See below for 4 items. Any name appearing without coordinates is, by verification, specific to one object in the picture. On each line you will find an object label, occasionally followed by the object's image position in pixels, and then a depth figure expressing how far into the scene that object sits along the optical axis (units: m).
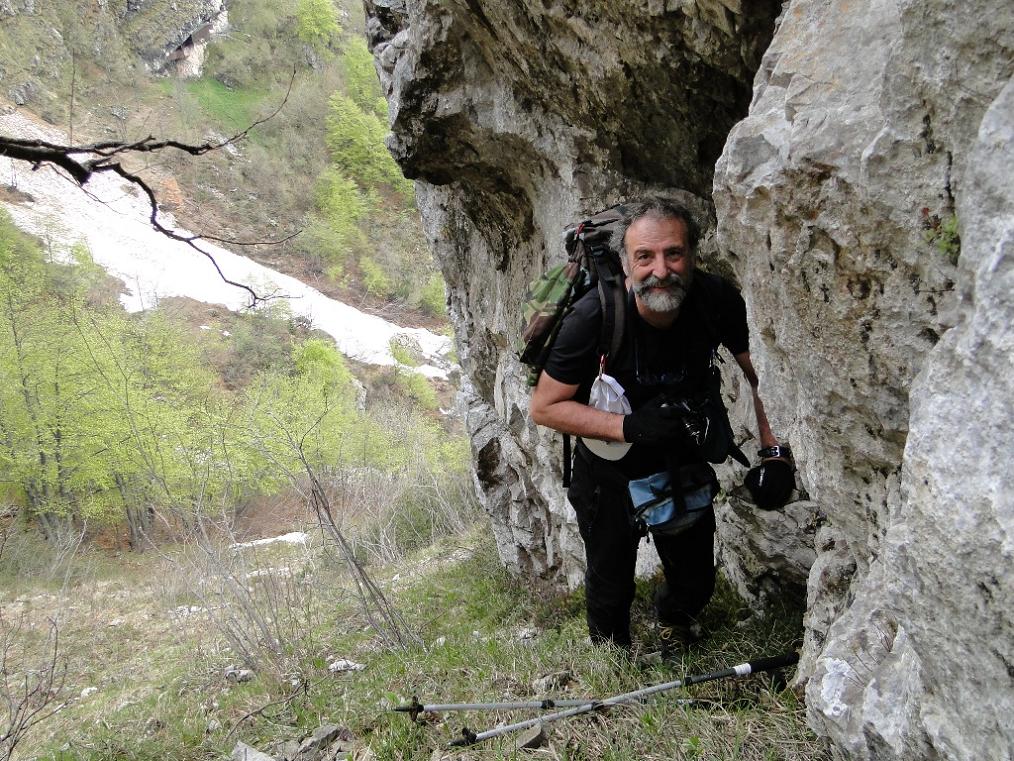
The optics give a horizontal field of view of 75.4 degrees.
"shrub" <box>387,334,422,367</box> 30.03
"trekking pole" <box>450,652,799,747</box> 2.53
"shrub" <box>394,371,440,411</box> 28.39
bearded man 2.49
